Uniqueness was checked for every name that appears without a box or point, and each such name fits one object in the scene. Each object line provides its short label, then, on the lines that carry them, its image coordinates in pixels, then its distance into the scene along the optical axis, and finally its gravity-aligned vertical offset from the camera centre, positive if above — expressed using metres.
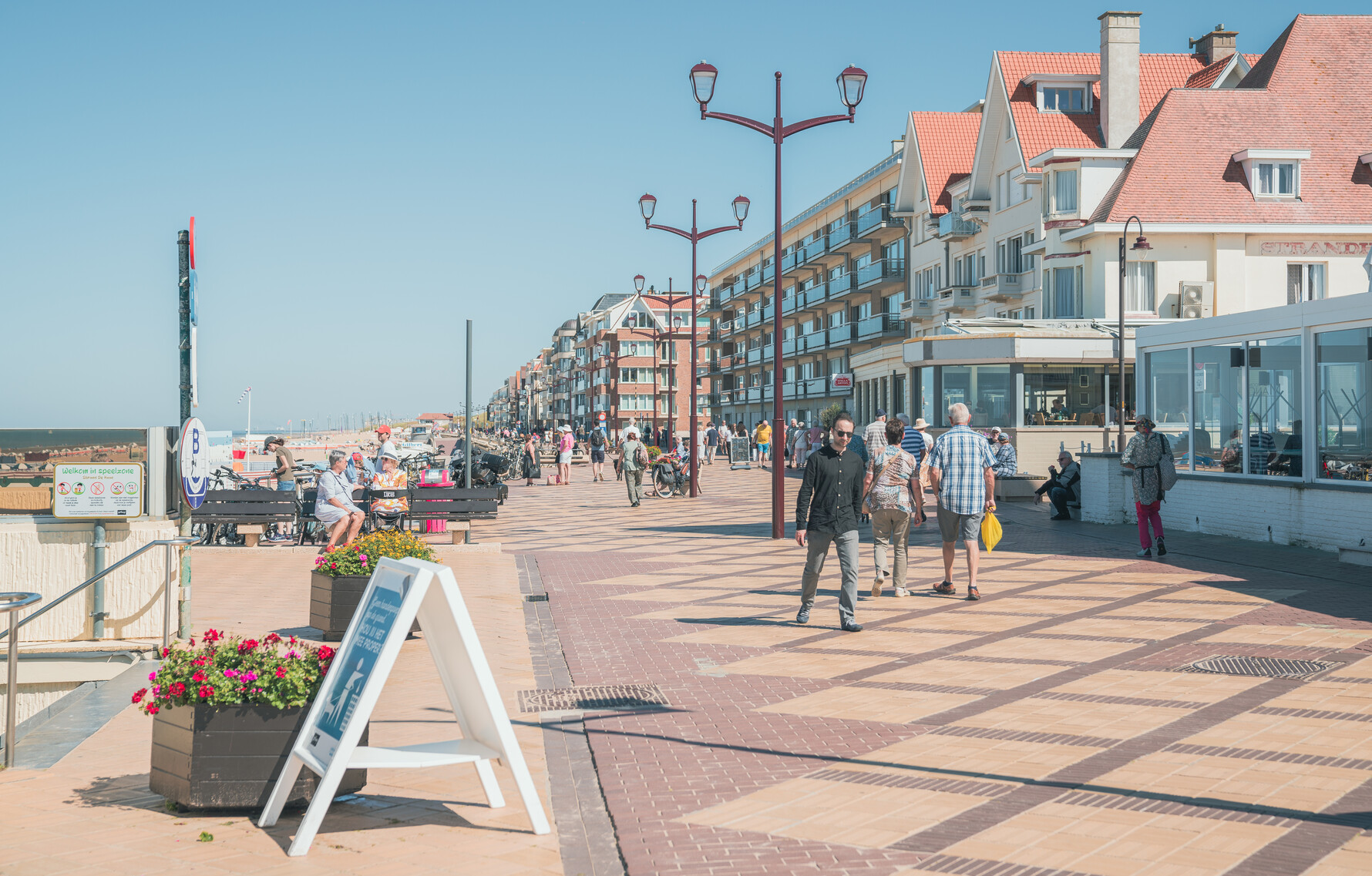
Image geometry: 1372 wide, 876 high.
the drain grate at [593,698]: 7.11 -1.53
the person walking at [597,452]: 36.62 +0.07
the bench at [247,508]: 15.76 -0.72
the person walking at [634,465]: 24.30 -0.22
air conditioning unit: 34.59 +4.61
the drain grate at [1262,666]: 7.55 -1.42
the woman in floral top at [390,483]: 16.09 -0.40
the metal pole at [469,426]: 18.41 +0.46
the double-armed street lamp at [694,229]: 26.56 +5.43
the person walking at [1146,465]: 12.89 -0.13
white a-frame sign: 4.62 -0.99
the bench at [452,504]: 15.82 -0.67
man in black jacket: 9.32 -0.41
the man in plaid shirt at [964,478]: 10.71 -0.23
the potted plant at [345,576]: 9.14 -0.96
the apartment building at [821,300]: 54.34 +8.44
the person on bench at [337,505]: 13.40 -0.58
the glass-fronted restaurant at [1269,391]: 13.67 +0.82
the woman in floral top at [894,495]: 11.03 -0.40
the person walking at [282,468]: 17.52 -0.20
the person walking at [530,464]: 34.88 -0.27
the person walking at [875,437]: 15.30 +0.22
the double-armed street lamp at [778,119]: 17.05 +5.03
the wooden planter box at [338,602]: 9.13 -1.16
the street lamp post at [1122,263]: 24.56 +4.38
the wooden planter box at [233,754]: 4.96 -1.28
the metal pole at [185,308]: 7.93 +1.00
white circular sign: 8.36 -0.04
